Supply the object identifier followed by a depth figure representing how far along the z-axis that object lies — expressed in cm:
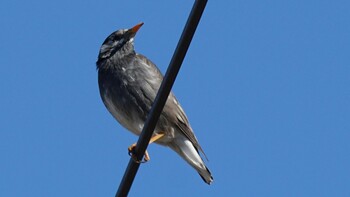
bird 1493
